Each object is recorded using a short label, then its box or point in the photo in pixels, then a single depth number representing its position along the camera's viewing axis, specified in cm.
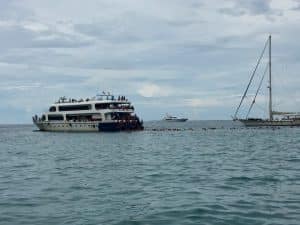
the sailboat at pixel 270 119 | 12156
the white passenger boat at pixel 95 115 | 10375
